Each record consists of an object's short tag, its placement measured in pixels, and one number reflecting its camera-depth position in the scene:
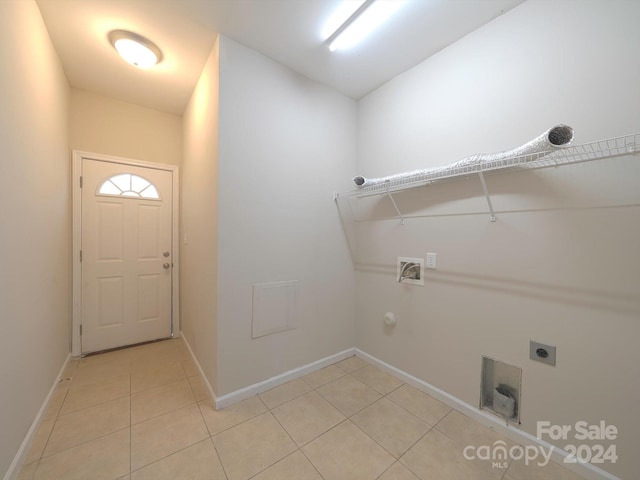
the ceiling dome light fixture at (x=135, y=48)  1.75
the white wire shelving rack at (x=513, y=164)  1.17
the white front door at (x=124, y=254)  2.52
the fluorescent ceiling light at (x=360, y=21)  1.49
